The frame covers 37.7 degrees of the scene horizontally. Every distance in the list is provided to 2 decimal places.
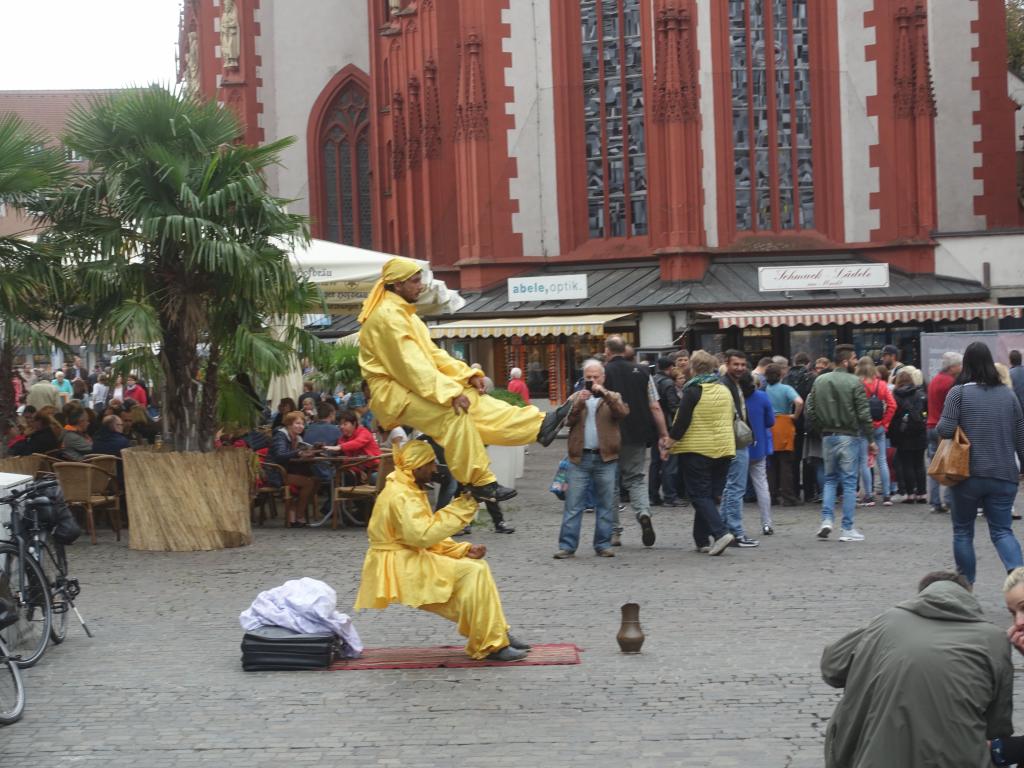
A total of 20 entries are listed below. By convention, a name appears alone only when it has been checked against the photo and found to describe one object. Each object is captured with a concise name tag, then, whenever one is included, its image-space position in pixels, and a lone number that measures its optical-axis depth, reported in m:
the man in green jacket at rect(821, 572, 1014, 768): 4.61
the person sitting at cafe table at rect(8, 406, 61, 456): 16.38
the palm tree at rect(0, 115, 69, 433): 13.99
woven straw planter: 14.25
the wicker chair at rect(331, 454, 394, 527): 15.40
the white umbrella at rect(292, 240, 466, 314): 16.25
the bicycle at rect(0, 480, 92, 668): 9.19
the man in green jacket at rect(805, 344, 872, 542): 14.07
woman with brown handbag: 10.23
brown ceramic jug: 8.84
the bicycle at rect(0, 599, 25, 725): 7.69
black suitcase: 8.77
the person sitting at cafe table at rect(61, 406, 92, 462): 16.08
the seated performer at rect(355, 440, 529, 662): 8.60
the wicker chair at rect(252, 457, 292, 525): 16.41
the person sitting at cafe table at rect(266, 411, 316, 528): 16.39
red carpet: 8.74
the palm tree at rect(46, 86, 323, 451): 14.09
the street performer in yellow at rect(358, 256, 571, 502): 8.66
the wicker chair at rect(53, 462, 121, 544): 15.01
